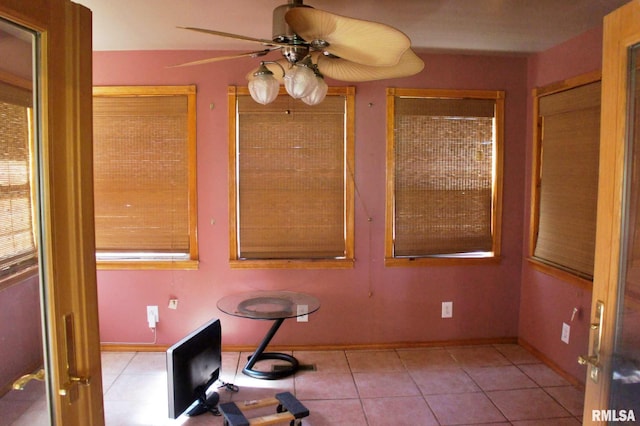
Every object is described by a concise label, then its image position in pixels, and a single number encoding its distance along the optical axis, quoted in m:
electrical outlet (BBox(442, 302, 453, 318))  3.53
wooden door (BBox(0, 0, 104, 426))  1.04
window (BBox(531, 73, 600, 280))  2.75
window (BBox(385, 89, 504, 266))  3.38
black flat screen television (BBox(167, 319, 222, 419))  2.36
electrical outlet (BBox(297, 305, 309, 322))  2.85
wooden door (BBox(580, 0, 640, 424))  1.29
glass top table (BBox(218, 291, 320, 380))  2.82
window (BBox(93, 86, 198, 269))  3.27
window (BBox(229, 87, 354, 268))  3.31
